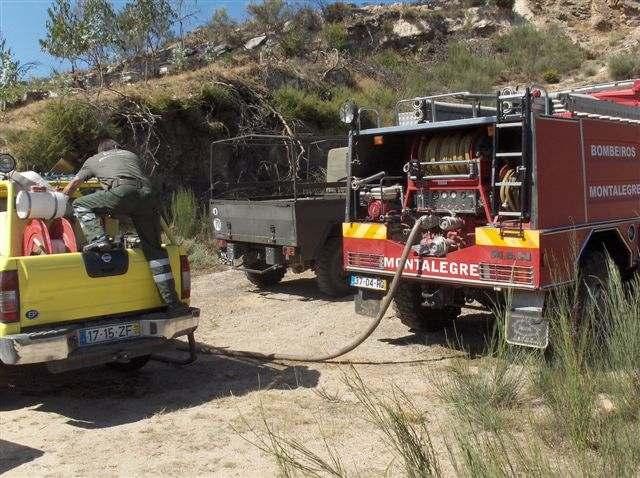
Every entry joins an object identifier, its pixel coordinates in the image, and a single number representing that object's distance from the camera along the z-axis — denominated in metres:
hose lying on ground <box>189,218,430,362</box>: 6.53
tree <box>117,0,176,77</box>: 23.84
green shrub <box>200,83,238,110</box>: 17.39
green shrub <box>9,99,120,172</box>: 13.95
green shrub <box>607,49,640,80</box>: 24.36
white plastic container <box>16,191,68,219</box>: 5.55
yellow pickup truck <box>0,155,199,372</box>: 5.20
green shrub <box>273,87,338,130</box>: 18.94
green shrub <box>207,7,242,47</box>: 28.55
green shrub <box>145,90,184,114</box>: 16.34
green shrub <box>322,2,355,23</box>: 32.38
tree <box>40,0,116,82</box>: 21.64
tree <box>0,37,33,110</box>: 16.98
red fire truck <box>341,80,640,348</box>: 5.80
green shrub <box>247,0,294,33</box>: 29.95
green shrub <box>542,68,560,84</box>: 26.50
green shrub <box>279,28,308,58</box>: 26.39
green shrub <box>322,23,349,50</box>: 29.45
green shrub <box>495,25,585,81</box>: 27.44
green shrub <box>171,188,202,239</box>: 13.88
